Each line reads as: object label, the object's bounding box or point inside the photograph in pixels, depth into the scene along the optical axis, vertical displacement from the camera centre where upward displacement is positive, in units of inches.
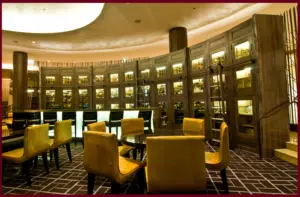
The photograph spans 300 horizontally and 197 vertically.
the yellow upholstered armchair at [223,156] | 86.4 -26.4
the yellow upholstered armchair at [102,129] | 105.5 -14.5
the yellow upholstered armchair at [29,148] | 106.7 -26.3
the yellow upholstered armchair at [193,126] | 122.6 -17.1
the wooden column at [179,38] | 283.7 +103.1
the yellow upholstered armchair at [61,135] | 136.7 -23.6
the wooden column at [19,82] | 350.1 +49.9
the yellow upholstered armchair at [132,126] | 139.9 -17.1
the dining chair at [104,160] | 74.5 -24.1
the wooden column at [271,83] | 152.9 +15.4
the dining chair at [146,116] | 190.2 -12.8
